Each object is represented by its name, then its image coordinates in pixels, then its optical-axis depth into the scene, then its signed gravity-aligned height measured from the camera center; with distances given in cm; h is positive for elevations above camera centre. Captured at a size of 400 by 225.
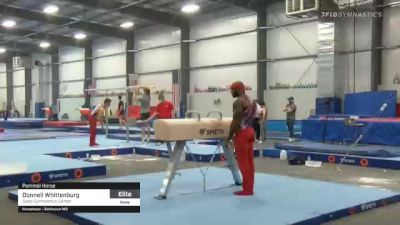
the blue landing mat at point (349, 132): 1121 -76
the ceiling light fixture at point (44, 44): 2890 +401
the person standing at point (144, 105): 1213 -3
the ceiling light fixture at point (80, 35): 2489 +387
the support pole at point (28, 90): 3422 +105
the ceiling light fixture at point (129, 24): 2197 +418
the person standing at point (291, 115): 1434 -37
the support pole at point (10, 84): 3591 +165
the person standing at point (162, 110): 1144 -16
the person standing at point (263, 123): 1446 -65
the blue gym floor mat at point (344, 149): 927 -103
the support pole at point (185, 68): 2219 +178
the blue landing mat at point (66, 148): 1013 -109
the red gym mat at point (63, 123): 2280 -101
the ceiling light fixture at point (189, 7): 1772 +385
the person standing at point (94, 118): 1142 -36
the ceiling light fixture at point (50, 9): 2008 +432
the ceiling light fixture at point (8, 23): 2262 +416
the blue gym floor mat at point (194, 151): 993 -113
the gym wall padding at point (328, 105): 1559 -5
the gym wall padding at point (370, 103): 1436 +2
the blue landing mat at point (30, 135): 1483 -115
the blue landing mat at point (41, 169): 667 -104
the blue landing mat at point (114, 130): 1762 -108
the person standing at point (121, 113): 1685 -34
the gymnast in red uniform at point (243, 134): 542 -37
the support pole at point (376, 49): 1530 +187
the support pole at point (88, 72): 2822 +205
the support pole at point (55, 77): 3169 +192
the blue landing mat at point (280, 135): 1597 -119
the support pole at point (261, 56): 1866 +201
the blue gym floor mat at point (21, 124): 2370 -105
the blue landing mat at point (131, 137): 1404 -108
